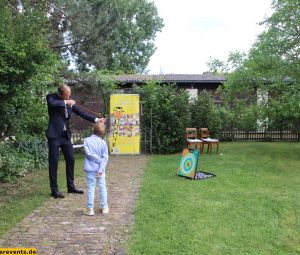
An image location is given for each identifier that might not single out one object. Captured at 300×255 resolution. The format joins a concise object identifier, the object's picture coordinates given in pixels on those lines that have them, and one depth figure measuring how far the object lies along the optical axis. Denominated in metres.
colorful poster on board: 13.45
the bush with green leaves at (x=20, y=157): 8.97
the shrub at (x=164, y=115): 13.95
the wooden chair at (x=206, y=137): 14.01
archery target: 8.87
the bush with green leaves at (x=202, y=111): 16.95
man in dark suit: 7.02
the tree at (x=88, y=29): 13.05
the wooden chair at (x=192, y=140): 14.04
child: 5.96
